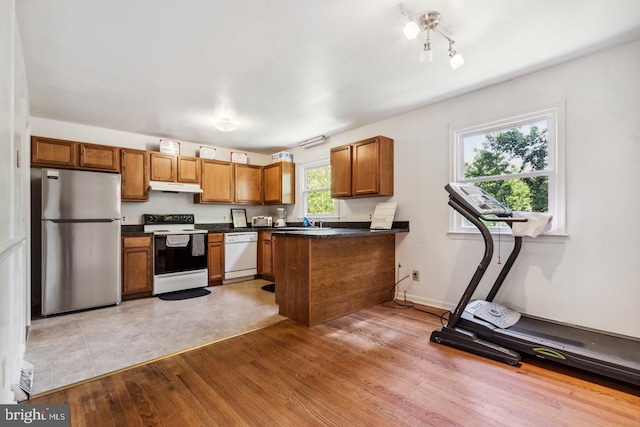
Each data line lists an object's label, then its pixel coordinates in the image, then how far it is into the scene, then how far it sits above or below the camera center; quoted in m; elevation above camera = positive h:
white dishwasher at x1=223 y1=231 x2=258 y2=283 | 4.95 -0.76
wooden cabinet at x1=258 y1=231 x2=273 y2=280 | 5.12 -0.76
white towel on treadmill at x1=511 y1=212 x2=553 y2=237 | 2.44 -0.10
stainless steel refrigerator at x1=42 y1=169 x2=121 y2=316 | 3.38 -0.33
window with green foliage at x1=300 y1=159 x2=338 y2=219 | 5.06 +0.42
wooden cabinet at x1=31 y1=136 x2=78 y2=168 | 3.56 +0.80
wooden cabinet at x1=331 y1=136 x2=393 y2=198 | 3.85 +0.64
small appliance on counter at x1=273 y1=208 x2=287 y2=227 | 5.74 -0.10
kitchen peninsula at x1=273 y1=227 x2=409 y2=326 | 2.95 -0.67
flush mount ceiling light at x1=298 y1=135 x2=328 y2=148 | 4.89 +1.27
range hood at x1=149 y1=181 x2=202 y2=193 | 4.40 +0.43
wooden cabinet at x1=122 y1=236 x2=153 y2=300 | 3.99 -0.76
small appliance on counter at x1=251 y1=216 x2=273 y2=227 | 5.75 -0.15
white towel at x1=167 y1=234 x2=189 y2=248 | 4.29 -0.41
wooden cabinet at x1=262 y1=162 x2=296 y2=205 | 5.50 +0.59
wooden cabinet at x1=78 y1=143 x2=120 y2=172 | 3.88 +0.79
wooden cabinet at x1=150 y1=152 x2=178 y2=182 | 4.49 +0.75
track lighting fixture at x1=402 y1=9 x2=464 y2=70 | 1.90 +1.34
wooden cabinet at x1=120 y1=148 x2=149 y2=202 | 4.22 +0.60
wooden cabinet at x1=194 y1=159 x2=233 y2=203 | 5.03 +0.58
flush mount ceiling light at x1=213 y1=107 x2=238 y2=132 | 3.52 +1.10
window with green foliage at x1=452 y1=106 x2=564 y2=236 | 2.71 +0.55
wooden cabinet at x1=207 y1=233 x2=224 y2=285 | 4.77 -0.75
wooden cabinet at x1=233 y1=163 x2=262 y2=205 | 5.46 +0.60
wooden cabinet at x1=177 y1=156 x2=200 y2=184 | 4.76 +0.76
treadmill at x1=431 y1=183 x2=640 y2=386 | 1.96 -0.98
